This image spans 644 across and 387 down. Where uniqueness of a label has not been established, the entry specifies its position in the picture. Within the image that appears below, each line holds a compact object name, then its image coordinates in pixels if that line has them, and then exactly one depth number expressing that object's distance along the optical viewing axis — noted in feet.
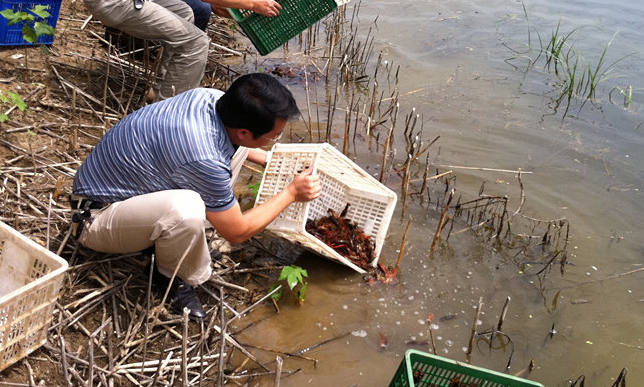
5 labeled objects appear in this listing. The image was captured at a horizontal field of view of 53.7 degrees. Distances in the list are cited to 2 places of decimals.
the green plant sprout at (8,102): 14.56
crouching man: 10.65
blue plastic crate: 16.75
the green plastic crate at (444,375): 9.68
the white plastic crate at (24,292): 9.41
